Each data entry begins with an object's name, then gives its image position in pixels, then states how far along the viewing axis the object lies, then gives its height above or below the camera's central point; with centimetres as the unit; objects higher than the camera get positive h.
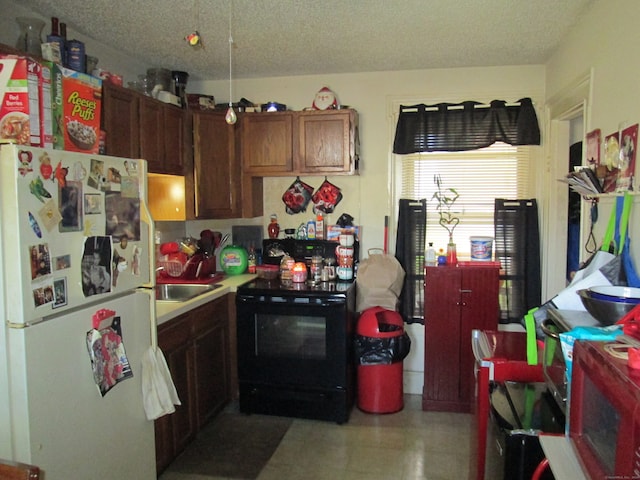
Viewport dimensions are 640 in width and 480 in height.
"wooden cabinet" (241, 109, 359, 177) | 354 +54
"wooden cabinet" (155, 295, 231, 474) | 266 -95
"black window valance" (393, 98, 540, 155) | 348 +65
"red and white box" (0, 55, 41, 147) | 159 +40
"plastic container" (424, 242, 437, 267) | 358 -30
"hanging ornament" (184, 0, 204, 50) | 233 +107
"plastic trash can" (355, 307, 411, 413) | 332 -96
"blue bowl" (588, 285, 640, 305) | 145 -25
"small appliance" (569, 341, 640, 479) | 90 -42
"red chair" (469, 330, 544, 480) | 188 -63
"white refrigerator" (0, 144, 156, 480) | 150 -33
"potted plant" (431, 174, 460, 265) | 369 +8
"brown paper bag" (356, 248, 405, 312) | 344 -47
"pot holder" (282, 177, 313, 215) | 387 +16
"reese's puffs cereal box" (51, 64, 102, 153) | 179 +42
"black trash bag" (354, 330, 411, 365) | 332 -91
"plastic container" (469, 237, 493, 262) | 348 -23
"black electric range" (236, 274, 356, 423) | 321 -89
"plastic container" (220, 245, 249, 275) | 383 -34
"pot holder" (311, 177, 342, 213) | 382 +15
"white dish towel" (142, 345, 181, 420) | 211 -73
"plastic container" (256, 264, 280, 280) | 365 -41
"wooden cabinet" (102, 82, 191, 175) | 263 +53
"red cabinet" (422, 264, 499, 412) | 333 -73
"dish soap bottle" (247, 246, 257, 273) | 388 -35
